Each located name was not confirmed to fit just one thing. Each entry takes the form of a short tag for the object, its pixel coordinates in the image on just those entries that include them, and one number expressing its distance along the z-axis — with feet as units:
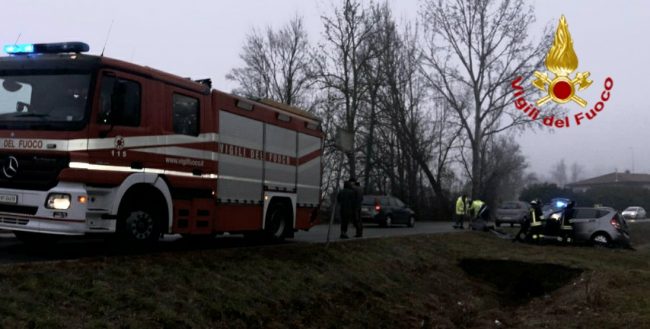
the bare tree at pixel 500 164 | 174.20
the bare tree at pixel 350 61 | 129.29
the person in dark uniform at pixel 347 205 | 55.21
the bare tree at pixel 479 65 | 144.36
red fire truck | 27.32
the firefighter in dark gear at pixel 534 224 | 67.21
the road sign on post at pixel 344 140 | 42.88
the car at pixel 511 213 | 107.86
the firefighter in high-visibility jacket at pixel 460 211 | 85.35
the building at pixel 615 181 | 349.41
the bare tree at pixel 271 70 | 167.43
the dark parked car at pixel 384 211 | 85.56
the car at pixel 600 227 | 65.41
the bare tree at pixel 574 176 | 473.43
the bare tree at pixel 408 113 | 134.00
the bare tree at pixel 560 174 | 458.09
